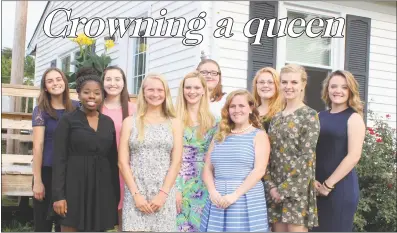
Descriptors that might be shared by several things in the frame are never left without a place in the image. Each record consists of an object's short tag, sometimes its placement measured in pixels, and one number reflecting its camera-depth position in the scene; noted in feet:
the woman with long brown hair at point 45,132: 12.17
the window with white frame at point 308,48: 25.66
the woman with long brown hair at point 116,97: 12.69
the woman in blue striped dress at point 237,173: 11.27
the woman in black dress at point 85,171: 10.96
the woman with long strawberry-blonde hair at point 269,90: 12.70
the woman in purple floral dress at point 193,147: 12.46
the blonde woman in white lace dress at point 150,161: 11.08
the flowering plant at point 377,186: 22.79
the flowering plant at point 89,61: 23.13
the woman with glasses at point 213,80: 13.78
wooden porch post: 30.96
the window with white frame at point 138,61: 28.99
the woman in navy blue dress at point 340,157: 11.44
